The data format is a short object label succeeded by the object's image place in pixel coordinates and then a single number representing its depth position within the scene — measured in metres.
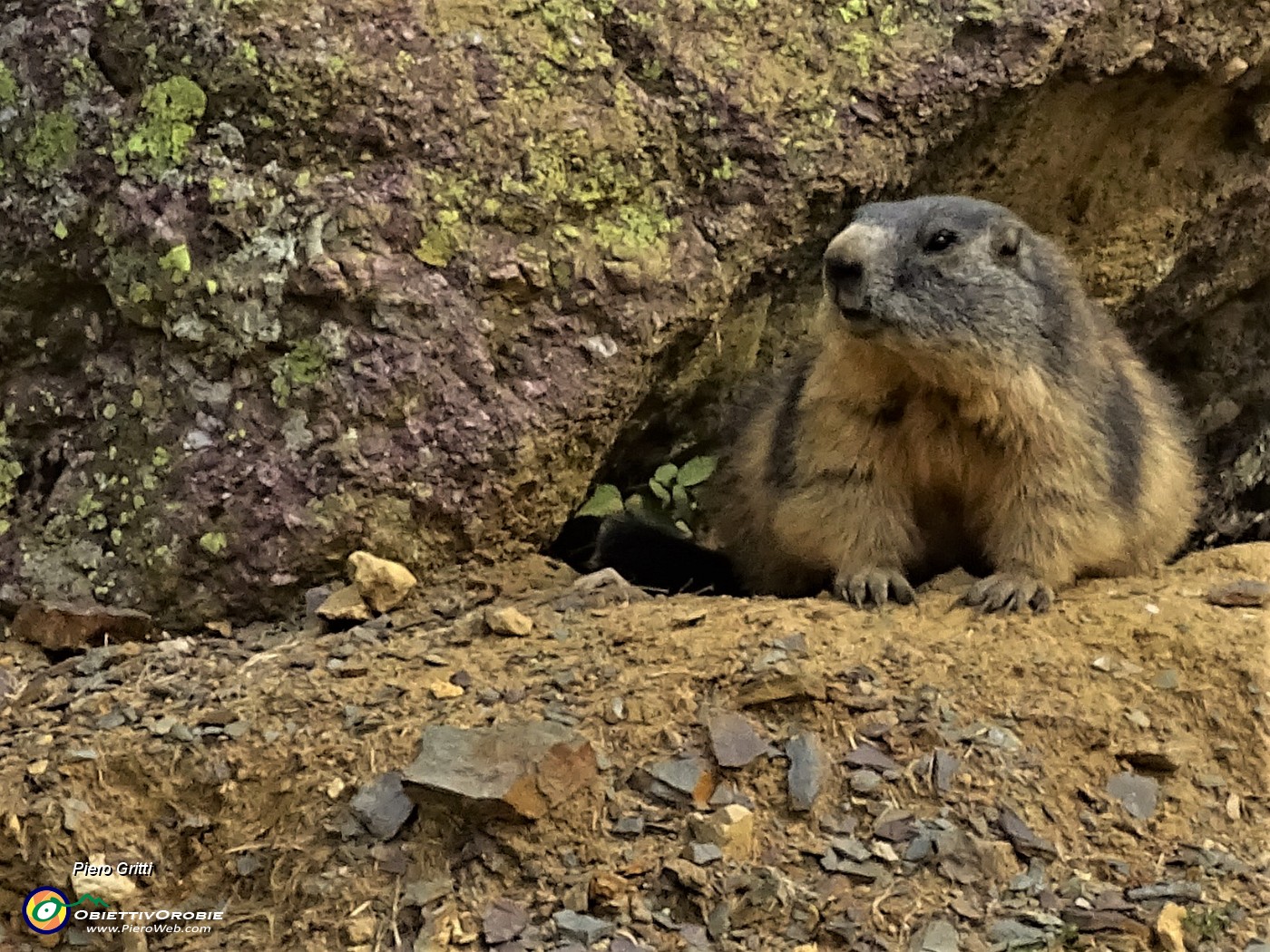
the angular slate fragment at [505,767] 2.51
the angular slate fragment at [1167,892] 2.48
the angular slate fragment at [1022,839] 2.58
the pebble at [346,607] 3.45
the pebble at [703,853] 2.47
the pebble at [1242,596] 3.47
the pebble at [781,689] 2.86
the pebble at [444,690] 2.96
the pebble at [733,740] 2.70
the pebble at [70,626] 3.49
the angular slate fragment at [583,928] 2.32
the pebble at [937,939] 2.32
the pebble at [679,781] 2.62
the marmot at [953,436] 3.40
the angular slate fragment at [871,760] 2.73
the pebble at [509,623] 3.27
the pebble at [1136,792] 2.73
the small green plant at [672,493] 4.79
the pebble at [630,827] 2.54
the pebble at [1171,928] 2.34
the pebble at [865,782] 2.68
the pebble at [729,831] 2.51
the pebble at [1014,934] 2.34
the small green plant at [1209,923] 2.38
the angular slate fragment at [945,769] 2.69
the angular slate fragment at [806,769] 2.64
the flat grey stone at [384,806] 2.58
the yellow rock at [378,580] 3.50
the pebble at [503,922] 2.34
